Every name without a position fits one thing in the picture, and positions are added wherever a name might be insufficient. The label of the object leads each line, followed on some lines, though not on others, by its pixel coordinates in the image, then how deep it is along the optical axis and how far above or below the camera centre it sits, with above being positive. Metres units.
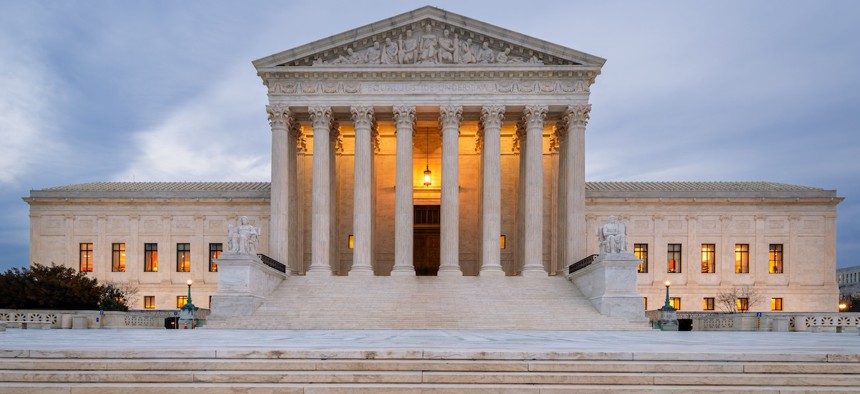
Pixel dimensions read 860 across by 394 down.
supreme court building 44.88 +0.11
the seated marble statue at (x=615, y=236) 36.72 -1.64
